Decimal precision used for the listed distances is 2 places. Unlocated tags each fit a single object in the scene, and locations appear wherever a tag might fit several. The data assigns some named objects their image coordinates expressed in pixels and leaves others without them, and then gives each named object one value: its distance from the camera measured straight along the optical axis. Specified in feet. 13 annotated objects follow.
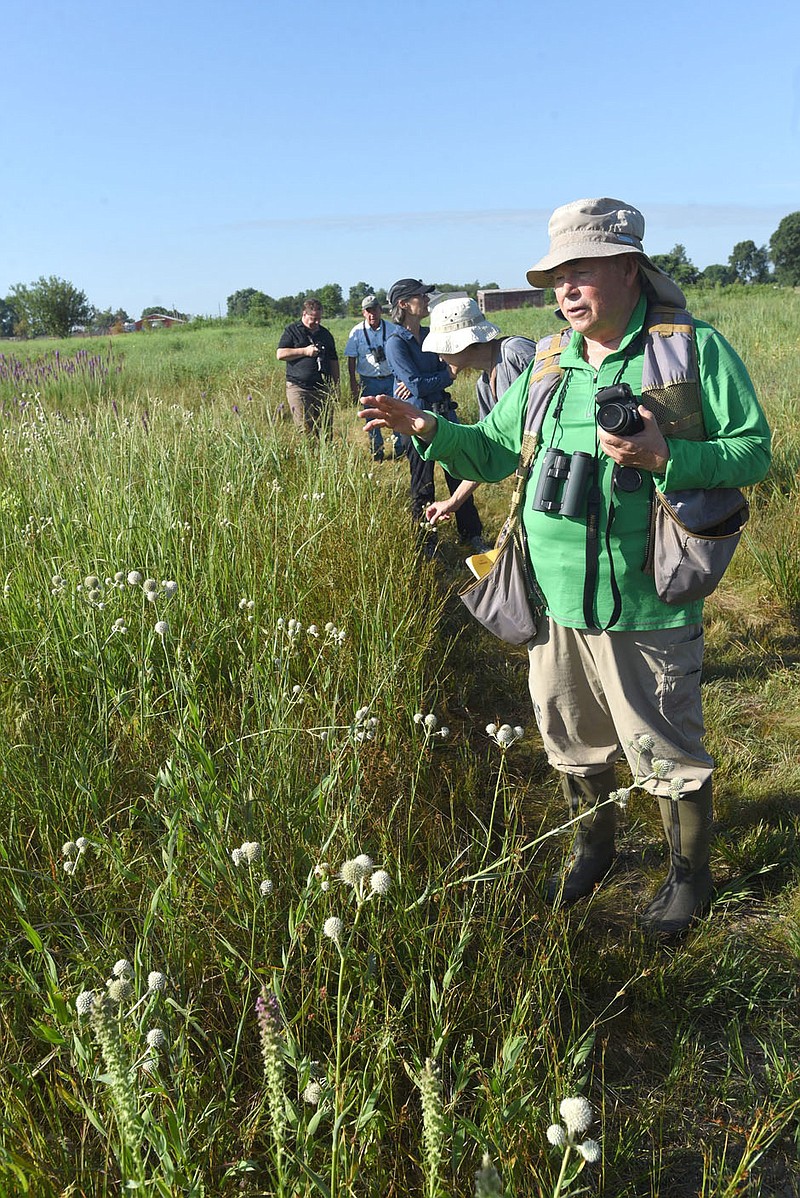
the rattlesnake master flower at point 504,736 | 6.02
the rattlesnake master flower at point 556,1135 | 3.17
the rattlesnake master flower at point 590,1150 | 3.11
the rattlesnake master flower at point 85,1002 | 4.08
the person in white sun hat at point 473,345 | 13.67
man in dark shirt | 27.37
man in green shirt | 7.00
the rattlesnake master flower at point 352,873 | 4.35
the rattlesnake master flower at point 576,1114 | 3.19
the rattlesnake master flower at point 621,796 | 5.47
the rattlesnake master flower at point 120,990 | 3.82
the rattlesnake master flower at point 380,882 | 4.09
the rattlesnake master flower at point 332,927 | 4.14
